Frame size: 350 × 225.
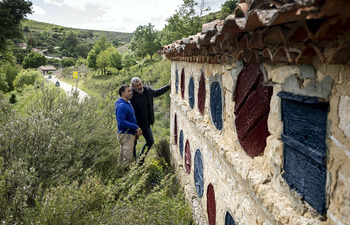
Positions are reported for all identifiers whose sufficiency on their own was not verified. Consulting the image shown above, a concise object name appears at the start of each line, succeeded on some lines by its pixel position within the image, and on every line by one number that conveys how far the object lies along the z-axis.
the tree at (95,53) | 46.97
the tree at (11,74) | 35.12
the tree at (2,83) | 21.02
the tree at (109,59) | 40.41
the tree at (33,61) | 61.47
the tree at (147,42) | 38.94
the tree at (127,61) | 35.59
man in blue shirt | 4.99
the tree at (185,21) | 22.47
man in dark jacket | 5.85
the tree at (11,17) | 14.62
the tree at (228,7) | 35.98
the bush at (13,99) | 18.28
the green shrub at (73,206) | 2.36
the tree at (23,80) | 32.50
